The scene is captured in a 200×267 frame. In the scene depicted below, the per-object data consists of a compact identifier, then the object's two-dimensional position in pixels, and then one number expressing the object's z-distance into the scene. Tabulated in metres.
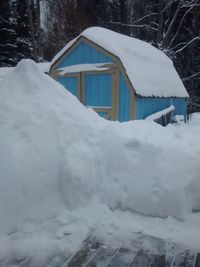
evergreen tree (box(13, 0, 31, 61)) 20.47
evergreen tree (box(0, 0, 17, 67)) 19.56
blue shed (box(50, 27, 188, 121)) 8.91
